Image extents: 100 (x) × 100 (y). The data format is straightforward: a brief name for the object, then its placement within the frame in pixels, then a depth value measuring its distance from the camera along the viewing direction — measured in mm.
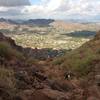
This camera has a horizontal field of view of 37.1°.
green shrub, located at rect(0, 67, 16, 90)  7019
